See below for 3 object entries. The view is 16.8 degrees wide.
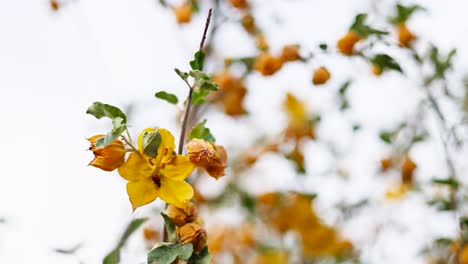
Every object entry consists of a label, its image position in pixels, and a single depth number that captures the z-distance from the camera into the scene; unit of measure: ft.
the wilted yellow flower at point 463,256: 4.51
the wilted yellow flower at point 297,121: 6.26
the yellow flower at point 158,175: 3.57
